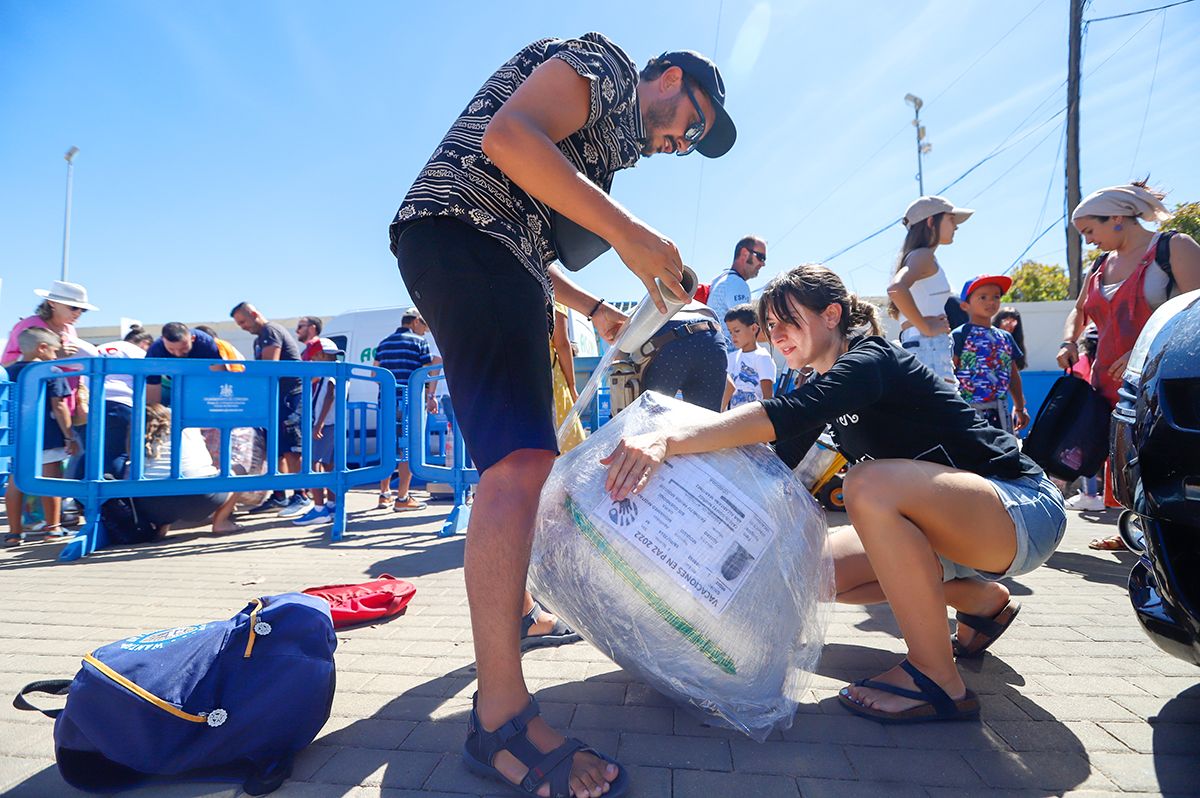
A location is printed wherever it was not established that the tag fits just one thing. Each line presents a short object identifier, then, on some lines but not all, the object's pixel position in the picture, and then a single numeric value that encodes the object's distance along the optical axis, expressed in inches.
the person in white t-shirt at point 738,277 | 231.9
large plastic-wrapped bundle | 57.9
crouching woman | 68.9
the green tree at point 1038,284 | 1131.3
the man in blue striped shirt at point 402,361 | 257.3
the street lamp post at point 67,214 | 1039.7
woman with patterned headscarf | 137.9
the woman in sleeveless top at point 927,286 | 166.9
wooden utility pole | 529.7
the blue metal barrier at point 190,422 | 170.4
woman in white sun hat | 218.5
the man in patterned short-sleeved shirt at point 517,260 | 56.1
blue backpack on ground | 56.5
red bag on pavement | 104.3
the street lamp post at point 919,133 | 1030.4
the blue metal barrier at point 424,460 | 205.6
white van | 419.8
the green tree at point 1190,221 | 605.3
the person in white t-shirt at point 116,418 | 196.9
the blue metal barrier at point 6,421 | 220.7
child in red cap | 184.7
